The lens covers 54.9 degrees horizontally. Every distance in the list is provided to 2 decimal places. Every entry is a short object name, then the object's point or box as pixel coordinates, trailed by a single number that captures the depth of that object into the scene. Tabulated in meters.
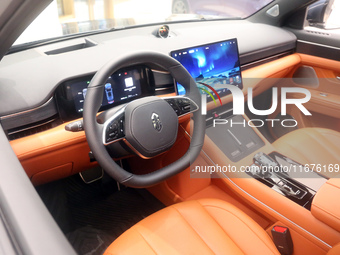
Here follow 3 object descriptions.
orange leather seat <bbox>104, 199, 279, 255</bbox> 1.07
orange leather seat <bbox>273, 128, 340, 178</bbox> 1.63
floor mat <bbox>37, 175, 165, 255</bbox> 1.74
